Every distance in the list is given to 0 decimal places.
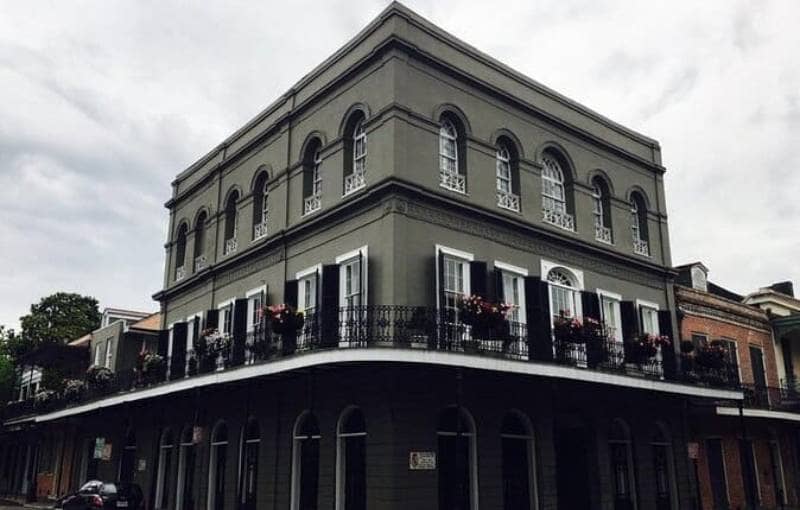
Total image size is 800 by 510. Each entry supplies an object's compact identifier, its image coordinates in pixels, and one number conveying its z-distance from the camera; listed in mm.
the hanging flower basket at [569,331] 15062
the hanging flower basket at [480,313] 13391
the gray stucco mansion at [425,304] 13531
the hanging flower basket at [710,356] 18094
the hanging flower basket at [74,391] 23609
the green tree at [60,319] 39594
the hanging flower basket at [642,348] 16906
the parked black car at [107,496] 19078
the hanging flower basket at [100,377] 22233
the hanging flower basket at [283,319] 14094
